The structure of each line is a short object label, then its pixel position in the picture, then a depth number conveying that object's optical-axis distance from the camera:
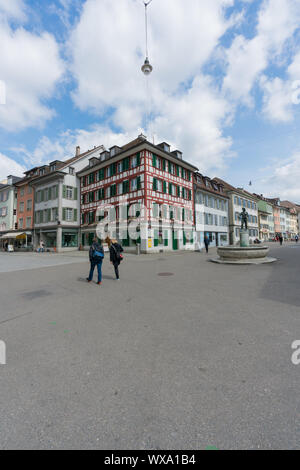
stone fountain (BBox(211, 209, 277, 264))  11.84
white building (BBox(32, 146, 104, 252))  27.86
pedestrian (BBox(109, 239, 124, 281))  7.86
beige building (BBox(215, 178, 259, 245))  39.19
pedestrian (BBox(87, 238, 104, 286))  7.29
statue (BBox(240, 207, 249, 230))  16.19
